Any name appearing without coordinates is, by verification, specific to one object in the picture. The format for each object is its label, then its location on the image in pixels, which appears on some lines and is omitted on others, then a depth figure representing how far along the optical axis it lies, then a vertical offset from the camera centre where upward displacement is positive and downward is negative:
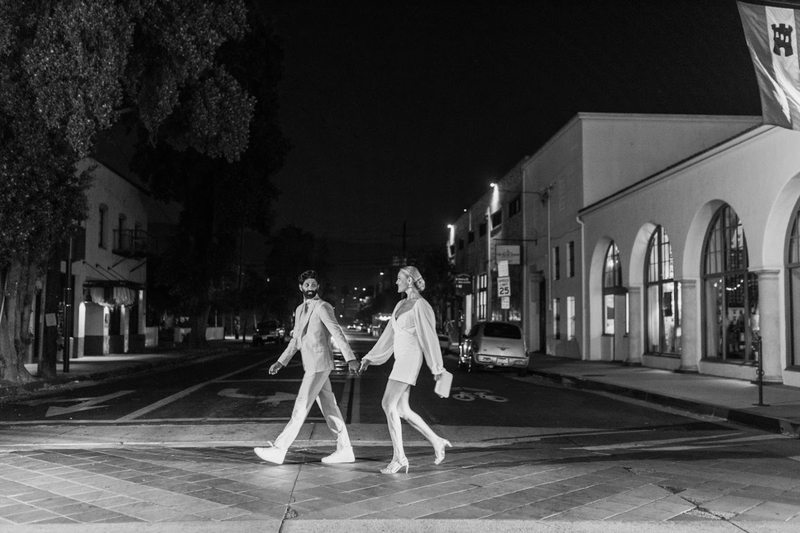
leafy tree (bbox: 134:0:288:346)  35.50 +5.75
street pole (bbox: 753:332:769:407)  12.59 -1.10
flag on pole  10.97 +3.78
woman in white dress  7.08 -0.34
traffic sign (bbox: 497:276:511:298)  32.03 +1.24
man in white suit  7.34 -0.48
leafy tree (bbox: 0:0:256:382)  15.45 +4.80
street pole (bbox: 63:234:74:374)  20.82 +0.27
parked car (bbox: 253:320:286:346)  49.66 -0.97
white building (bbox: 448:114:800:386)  16.47 +2.05
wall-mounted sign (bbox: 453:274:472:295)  44.66 +1.94
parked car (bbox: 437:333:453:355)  36.88 -1.25
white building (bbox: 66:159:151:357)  30.39 +1.93
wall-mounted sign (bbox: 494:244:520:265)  35.16 +2.79
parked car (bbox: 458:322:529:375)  22.41 -0.91
